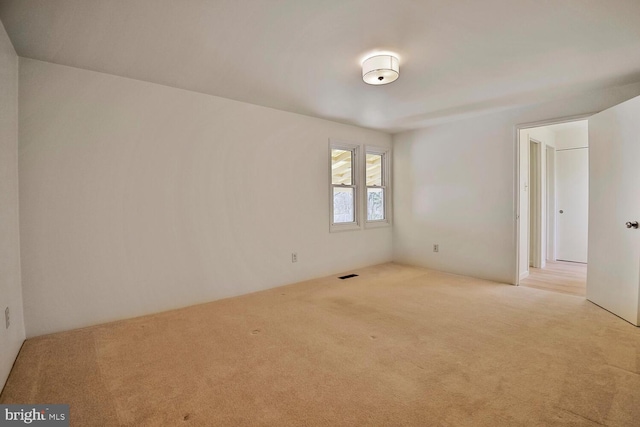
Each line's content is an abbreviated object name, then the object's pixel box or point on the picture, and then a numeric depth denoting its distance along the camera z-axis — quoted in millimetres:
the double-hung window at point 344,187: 4836
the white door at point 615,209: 2770
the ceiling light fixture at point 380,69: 2492
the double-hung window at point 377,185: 5392
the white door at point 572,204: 5570
